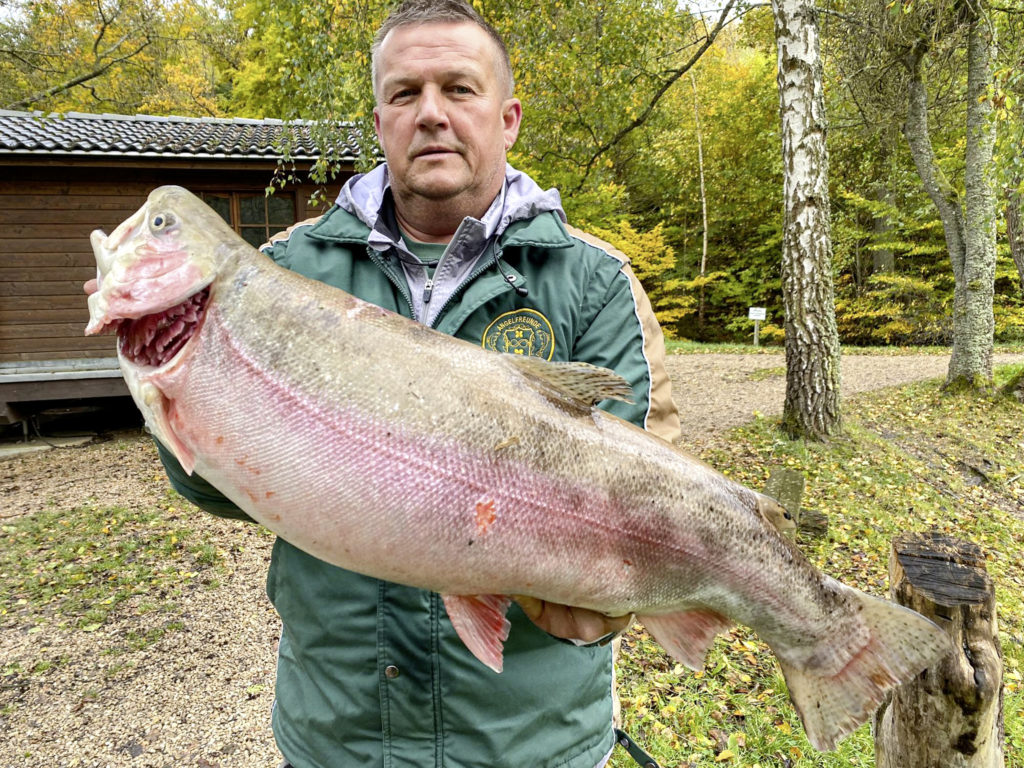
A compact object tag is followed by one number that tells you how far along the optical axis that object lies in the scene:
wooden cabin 9.86
